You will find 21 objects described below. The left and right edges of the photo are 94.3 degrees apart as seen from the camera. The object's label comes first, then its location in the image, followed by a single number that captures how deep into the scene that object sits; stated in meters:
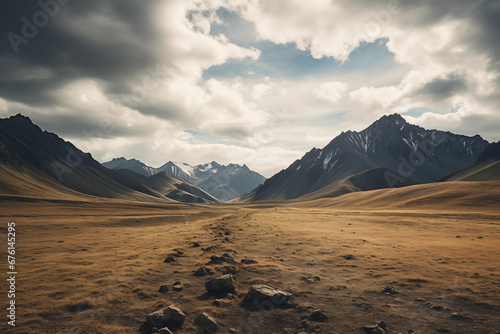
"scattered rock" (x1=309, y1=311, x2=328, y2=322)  12.05
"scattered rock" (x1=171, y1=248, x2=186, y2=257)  23.86
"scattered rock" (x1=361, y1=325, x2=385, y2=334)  10.66
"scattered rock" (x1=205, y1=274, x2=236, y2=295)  14.99
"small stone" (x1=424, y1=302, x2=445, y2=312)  12.88
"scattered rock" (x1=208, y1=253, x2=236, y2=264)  20.80
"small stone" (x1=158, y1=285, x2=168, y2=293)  15.30
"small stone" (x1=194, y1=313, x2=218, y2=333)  11.17
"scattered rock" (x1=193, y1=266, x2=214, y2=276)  18.19
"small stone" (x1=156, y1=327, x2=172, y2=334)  10.09
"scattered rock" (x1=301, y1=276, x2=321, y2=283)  17.38
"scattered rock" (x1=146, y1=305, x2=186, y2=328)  11.04
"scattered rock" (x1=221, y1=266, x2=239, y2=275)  18.55
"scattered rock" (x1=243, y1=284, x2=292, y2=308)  13.65
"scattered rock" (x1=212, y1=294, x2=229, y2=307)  13.49
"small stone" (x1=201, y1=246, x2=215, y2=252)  25.69
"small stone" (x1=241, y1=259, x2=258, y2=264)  21.31
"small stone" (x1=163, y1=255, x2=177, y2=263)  21.62
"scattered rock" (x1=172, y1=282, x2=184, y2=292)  15.59
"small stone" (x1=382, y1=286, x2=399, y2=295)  15.02
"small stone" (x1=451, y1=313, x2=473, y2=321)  11.91
